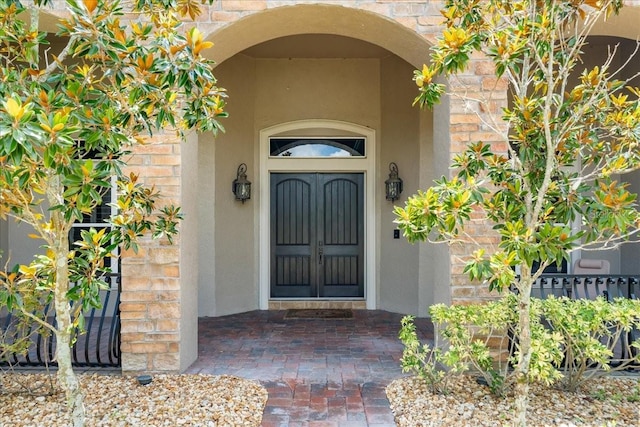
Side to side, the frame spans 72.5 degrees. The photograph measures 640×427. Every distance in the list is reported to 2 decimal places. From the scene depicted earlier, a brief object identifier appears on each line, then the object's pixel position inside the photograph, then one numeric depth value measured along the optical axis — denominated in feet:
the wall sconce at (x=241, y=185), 21.12
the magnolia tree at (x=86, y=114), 6.69
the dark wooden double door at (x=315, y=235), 22.61
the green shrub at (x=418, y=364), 10.85
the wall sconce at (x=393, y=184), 20.98
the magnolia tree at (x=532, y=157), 7.65
